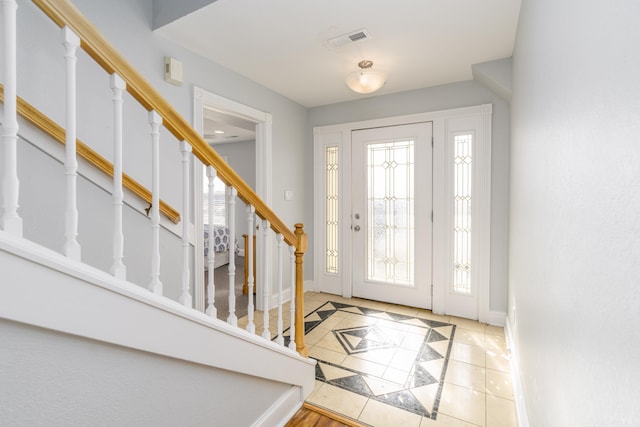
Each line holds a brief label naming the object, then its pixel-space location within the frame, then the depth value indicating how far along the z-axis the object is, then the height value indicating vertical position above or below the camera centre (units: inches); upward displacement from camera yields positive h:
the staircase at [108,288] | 28.4 -10.2
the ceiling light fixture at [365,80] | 92.3 +40.4
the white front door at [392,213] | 124.8 -2.3
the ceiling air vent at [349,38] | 84.1 +49.9
